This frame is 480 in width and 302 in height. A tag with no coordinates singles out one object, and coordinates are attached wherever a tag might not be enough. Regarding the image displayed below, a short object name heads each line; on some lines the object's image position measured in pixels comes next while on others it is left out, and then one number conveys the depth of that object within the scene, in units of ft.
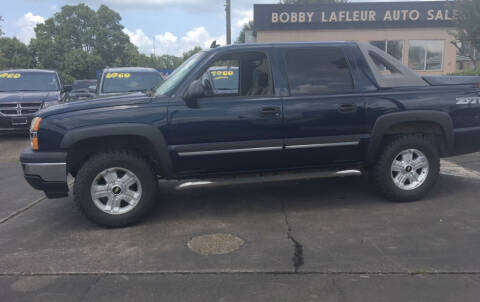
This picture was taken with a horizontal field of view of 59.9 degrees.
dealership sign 82.12
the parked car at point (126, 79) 29.12
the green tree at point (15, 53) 135.74
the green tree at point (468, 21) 54.39
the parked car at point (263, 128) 13.88
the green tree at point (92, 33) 169.89
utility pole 62.75
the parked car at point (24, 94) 32.73
